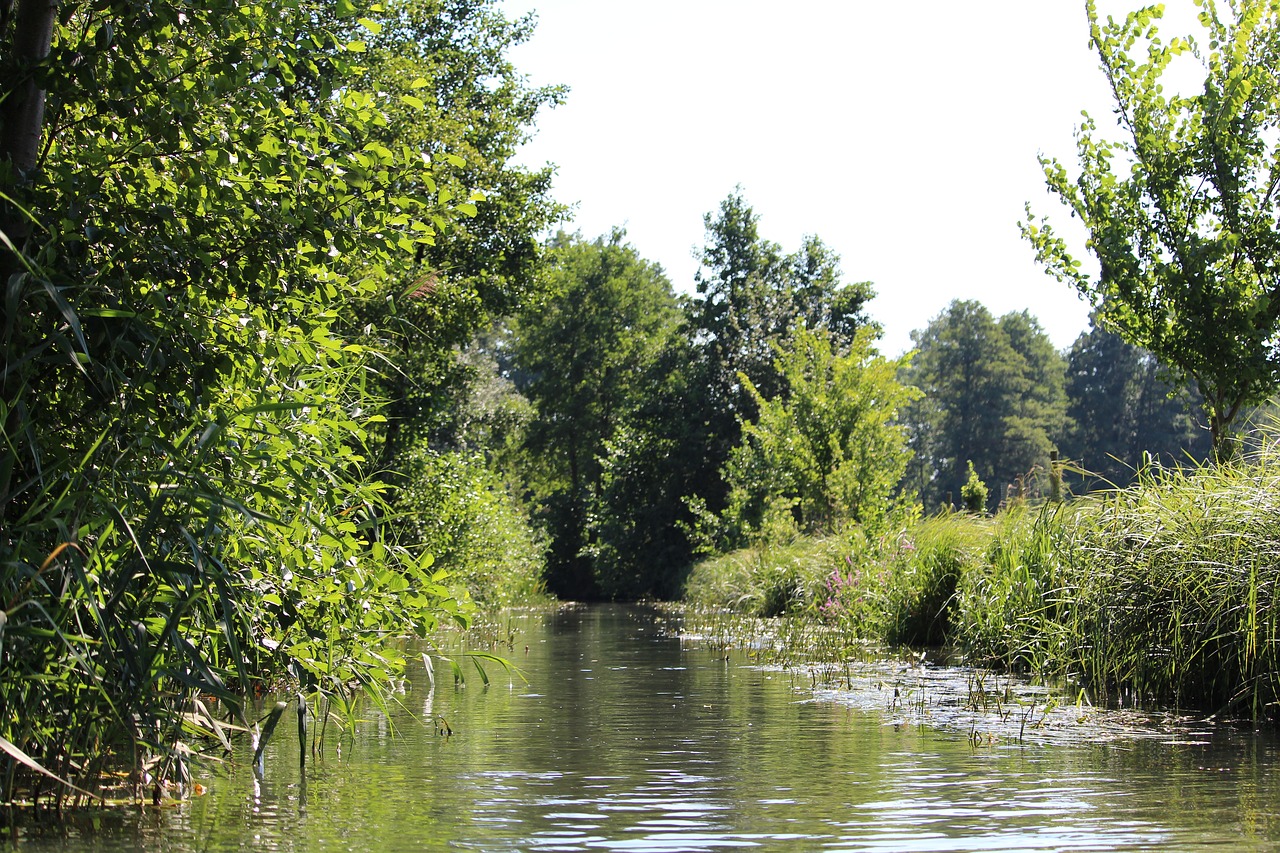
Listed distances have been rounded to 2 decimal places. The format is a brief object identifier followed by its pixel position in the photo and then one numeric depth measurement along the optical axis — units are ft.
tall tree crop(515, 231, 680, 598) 186.39
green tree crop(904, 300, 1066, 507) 280.51
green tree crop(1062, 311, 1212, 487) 279.49
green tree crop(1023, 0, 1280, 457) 49.19
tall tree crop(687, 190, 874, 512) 157.38
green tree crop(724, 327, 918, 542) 90.27
